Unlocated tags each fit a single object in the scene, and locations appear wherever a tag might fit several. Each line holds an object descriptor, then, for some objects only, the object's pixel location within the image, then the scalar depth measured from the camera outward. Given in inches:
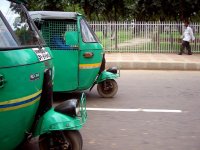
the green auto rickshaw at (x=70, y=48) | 284.4
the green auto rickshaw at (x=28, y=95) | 140.0
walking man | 647.8
